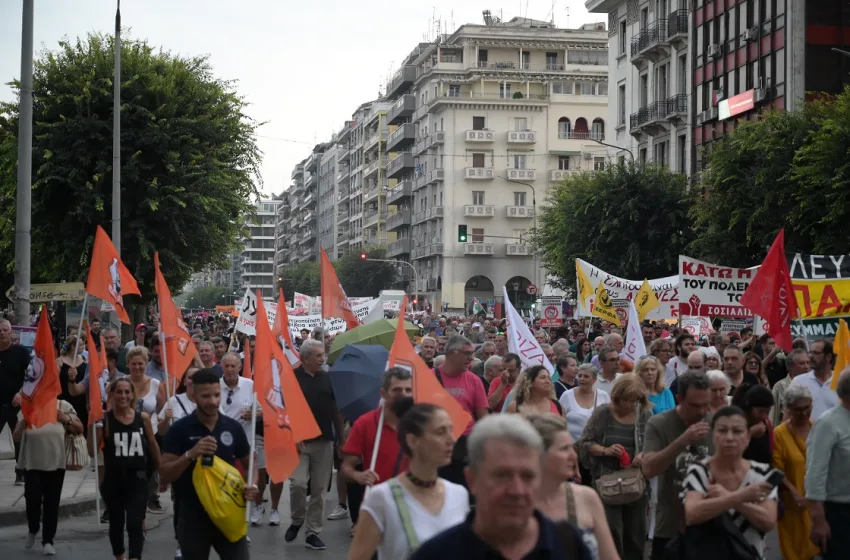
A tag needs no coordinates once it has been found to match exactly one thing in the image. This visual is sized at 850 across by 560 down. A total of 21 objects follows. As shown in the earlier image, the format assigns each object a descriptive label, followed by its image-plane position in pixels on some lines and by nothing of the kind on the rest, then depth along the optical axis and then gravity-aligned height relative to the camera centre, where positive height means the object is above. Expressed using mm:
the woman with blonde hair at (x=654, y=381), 10281 -585
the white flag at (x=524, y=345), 13375 -409
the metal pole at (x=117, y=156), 26875 +2976
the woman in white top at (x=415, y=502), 5141 -789
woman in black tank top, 9367 -1136
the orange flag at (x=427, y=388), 7621 -487
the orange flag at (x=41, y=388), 11158 -746
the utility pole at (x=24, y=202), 17859 +1346
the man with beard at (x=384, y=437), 7684 -784
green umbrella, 14445 -357
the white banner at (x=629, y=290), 26266 +330
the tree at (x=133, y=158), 31531 +3478
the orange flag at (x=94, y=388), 11422 -753
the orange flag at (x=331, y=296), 14734 +83
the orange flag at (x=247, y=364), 13809 -651
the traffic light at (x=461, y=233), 46553 +2528
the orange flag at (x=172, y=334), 12164 -296
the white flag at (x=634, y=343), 14195 -401
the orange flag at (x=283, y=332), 12891 -301
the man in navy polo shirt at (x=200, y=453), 7555 -881
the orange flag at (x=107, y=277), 14172 +272
